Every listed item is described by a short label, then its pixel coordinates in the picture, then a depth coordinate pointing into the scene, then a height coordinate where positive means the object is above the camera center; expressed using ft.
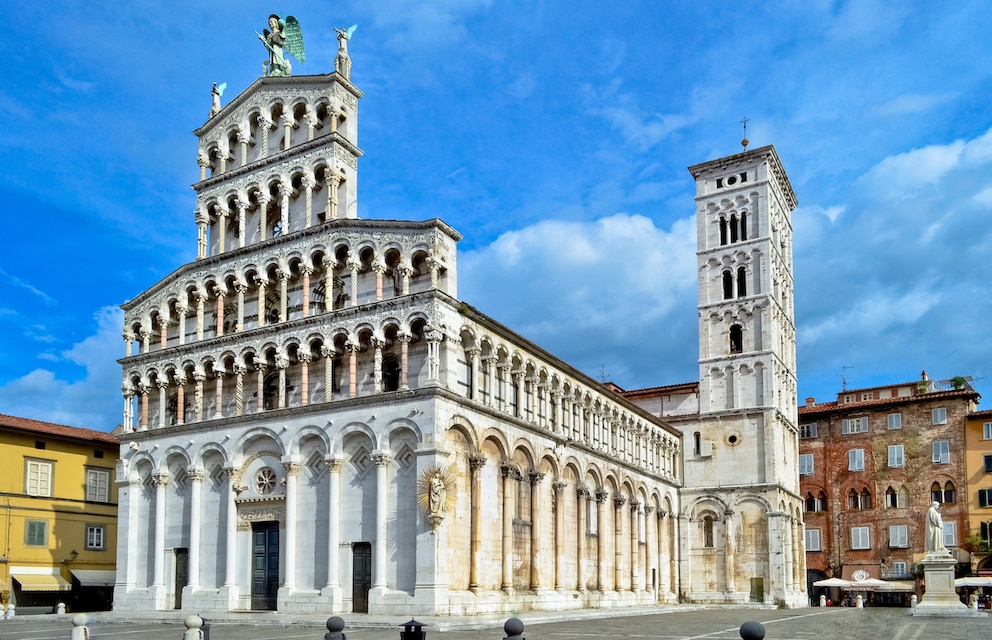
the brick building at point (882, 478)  212.23 -4.16
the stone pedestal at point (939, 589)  133.80 -18.33
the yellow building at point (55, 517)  155.22 -9.01
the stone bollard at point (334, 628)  47.93 -8.35
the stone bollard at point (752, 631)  37.58 -6.69
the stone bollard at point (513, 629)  42.24 -7.35
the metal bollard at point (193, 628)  53.31 -9.17
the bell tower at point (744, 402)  194.70 +12.33
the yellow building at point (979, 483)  202.39 -5.13
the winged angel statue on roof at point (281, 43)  152.05 +66.60
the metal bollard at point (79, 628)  55.93 -9.58
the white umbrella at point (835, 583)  203.93 -26.02
